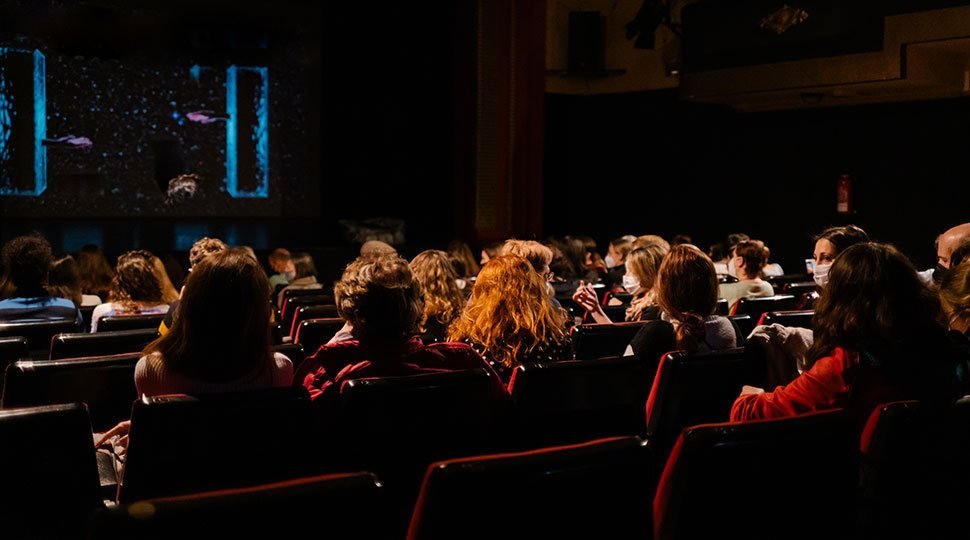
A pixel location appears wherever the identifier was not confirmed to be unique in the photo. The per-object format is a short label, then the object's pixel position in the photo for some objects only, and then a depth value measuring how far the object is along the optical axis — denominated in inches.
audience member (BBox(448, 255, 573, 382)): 117.0
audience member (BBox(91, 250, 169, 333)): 162.4
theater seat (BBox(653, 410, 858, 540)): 64.6
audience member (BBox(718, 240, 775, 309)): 195.0
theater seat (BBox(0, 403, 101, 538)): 67.6
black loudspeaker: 521.3
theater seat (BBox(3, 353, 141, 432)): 93.5
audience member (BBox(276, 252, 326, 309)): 264.1
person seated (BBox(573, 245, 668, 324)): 154.9
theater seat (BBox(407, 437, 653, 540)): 55.1
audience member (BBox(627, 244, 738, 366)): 118.5
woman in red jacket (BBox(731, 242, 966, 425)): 83.3
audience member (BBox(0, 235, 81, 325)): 159.5
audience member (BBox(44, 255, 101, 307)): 172.2
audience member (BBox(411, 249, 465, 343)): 147.0
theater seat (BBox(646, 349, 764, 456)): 98.7
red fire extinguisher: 435.8
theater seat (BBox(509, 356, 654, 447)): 96.1
